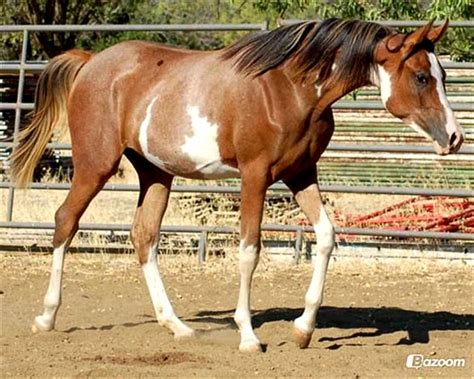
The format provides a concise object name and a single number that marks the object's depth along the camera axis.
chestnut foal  9.83
